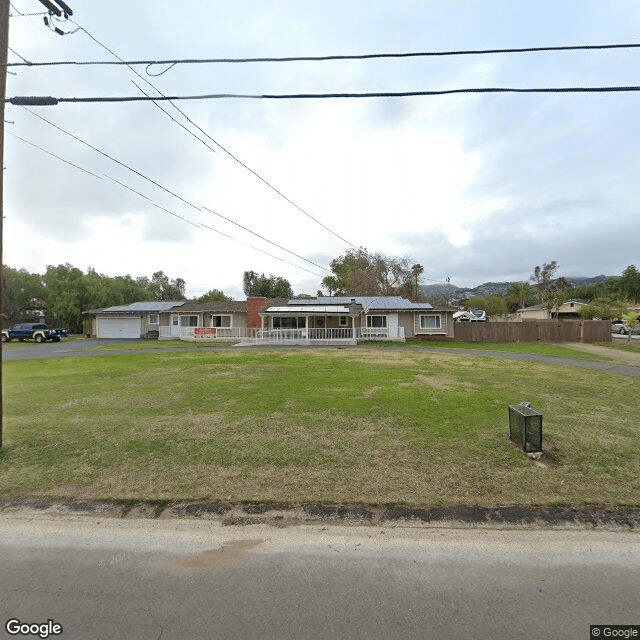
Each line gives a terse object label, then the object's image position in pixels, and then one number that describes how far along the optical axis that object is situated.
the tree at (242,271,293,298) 54.91
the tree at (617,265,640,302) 56.44
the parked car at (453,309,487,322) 40.31
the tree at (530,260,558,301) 65.69
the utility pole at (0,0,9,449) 5.23
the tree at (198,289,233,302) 60.61
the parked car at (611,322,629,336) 38.69
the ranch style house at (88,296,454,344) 25.48
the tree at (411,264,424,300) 48.14
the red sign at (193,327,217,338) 27.95
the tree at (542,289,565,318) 42.78
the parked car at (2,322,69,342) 28.75
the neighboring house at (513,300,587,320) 52.27
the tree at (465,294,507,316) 65.12
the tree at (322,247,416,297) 46.88
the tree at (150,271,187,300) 61.84
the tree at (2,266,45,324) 40.31
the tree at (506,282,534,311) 64.62
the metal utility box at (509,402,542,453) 4.93
